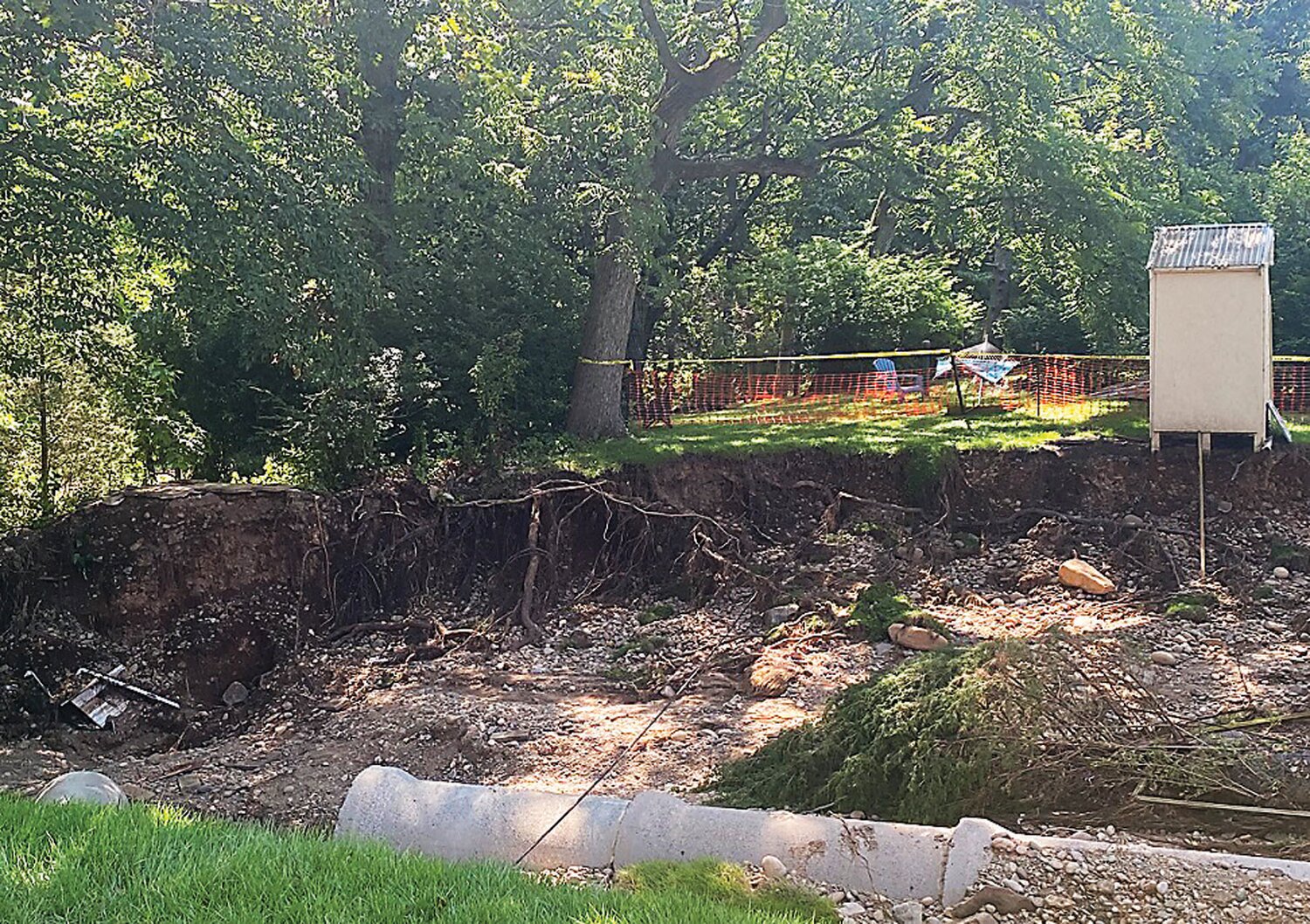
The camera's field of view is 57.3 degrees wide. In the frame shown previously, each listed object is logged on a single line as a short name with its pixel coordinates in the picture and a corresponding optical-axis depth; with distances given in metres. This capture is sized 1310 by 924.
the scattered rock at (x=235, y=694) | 11.23
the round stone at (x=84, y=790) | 5.73
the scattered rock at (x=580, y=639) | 12.02
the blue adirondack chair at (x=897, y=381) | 19.55
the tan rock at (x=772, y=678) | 9.87
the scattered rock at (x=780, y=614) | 11.79
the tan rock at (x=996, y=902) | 4.52
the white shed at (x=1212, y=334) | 12.90
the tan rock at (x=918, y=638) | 10.60
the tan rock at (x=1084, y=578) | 12.02
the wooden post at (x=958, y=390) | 17.52
